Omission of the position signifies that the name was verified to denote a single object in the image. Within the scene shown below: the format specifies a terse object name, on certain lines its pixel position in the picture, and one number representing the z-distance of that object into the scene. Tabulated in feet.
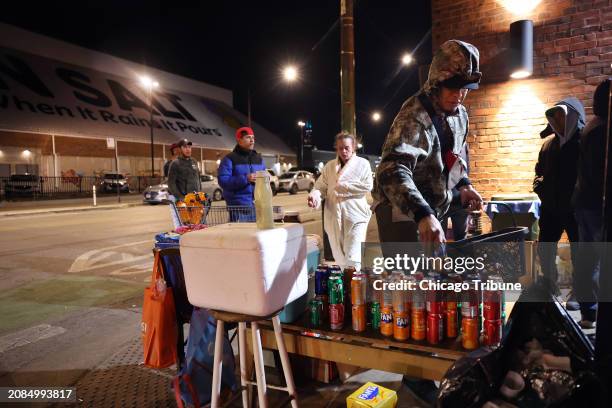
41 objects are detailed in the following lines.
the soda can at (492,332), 6.70
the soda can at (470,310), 6.78
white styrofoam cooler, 6.45
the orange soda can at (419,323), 7.13
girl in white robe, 16.01
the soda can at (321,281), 8.29
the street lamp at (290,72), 53.57
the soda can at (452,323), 7.16
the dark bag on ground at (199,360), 8.85
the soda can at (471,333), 6.72
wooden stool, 7.30
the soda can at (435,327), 6.98
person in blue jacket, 16.89
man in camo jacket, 7.18
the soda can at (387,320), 7.40
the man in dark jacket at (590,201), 12.17
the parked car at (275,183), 87.01
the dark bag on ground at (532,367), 5.48
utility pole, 21.29
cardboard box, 8.17
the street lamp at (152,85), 112.23
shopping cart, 13.20
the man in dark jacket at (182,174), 23.13
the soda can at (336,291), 7.88
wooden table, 6.92
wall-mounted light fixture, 19.08
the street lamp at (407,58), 46.44
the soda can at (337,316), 7.82
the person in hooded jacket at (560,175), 14.20
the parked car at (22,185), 73.05
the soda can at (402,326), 7.19
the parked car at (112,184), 87.97
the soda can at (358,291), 7.64
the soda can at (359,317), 7.67
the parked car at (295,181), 93.97
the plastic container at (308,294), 8.38
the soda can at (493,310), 6.71
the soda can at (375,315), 7.82
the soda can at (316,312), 8.16
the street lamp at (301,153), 145.85
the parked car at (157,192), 66.85
